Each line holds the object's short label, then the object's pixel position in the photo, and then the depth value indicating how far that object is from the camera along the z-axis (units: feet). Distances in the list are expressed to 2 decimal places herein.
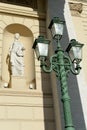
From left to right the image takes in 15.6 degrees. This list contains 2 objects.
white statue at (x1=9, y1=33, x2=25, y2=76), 31.09
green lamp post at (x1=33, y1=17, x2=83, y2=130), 20.82
